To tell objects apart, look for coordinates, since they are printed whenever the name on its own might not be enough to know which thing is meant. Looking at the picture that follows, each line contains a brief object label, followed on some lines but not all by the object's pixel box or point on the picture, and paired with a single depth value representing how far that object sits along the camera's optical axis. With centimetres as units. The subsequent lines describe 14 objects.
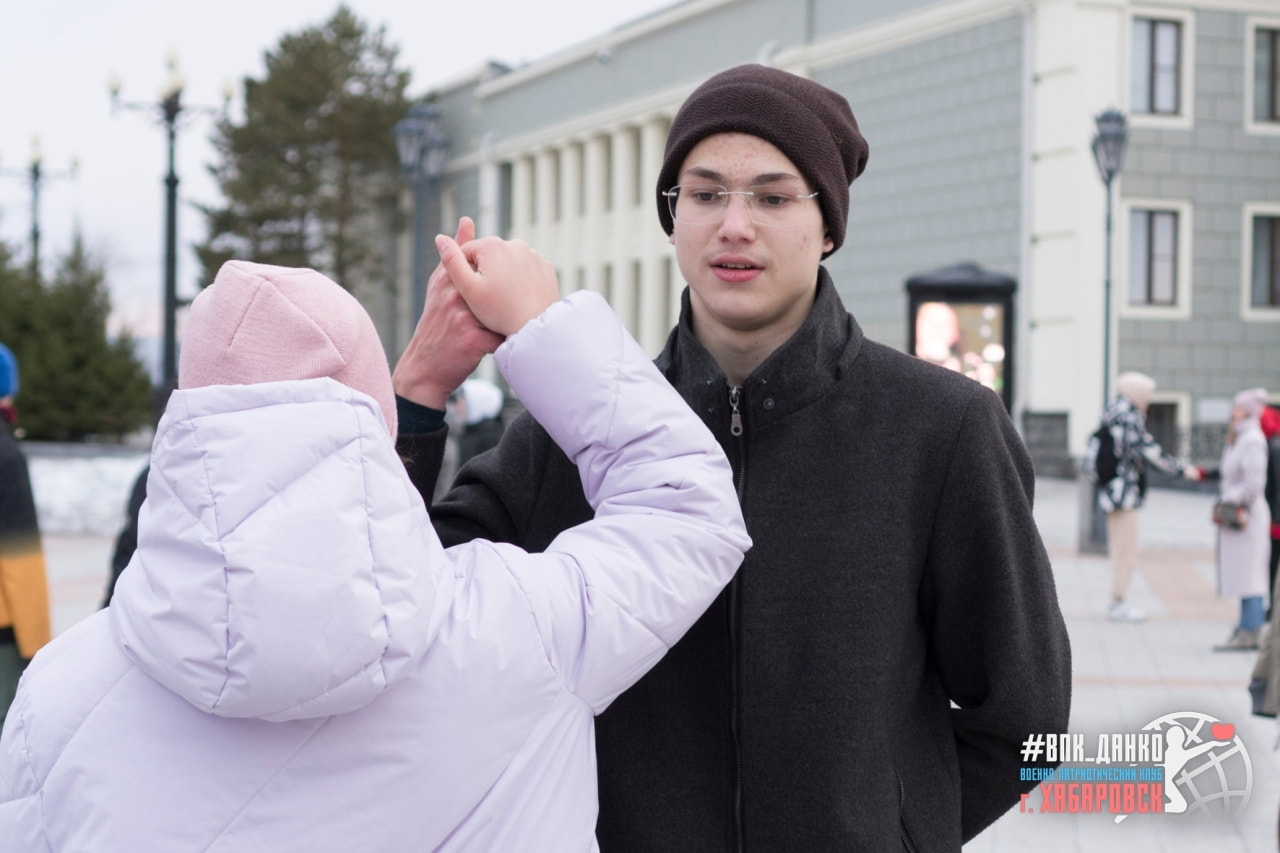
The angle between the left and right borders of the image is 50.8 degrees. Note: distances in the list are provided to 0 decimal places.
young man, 200
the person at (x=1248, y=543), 943
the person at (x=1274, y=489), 935
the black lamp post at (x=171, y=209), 1502
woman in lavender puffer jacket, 139
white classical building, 2205
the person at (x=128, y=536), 422
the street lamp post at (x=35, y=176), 2737
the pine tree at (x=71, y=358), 2536
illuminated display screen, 1259
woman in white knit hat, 1062
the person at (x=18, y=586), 450
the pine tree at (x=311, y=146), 4278
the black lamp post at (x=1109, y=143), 1578
